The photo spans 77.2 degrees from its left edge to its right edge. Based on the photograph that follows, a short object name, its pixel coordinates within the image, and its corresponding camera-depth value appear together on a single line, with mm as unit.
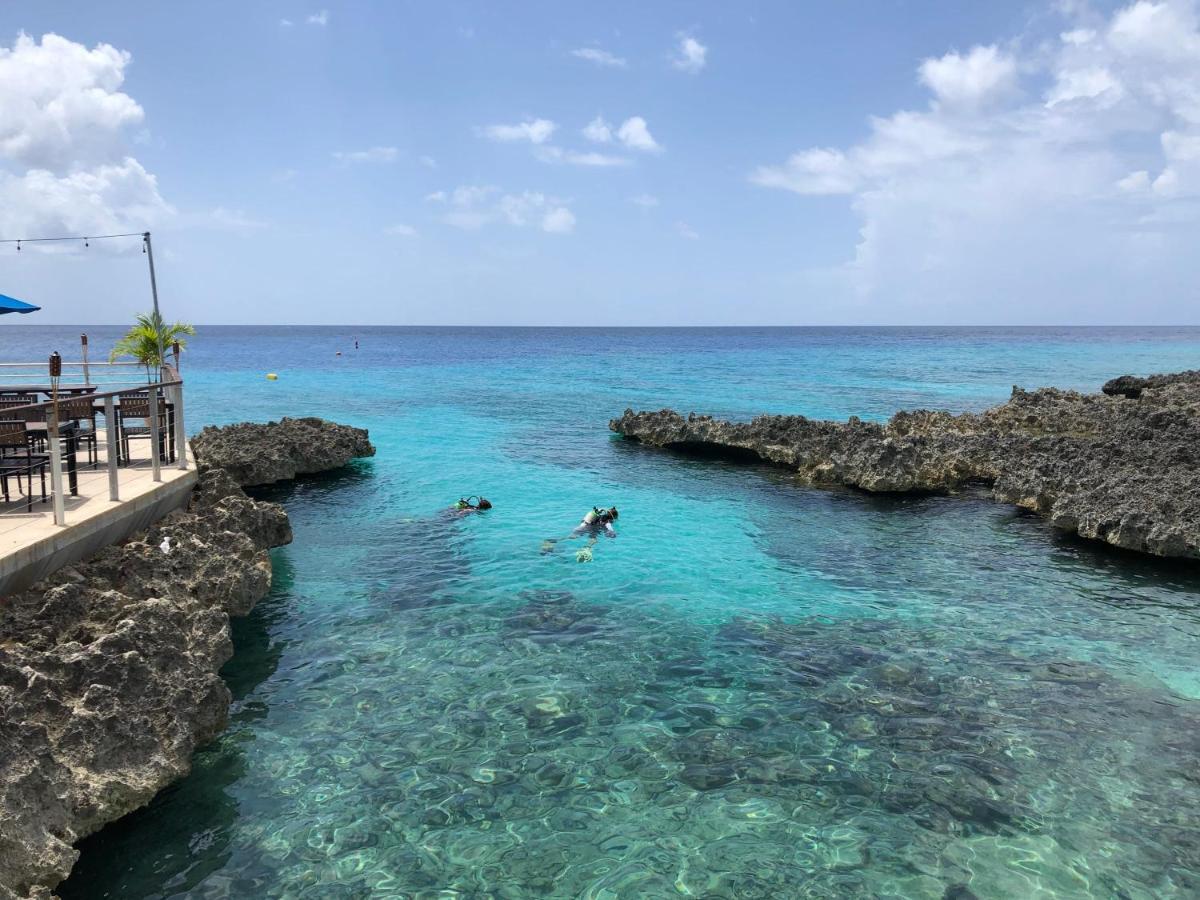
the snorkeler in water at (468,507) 18406
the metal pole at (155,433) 10814
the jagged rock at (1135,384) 35750
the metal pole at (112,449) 9453
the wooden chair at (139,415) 12719
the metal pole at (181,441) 12602
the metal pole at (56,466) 8219
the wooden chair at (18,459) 9262
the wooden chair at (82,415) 11297
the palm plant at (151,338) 19984
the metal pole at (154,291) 19953
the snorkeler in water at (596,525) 16359
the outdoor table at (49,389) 13289
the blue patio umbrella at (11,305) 13070
